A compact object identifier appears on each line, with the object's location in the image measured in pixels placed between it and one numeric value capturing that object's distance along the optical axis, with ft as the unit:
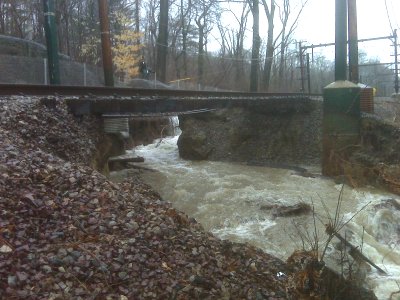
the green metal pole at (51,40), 38.06
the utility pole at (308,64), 63.87
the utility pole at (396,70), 54.70
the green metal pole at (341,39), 40.63
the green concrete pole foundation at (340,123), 39.45
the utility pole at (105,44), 45.73
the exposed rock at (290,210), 27.58
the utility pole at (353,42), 50.00
